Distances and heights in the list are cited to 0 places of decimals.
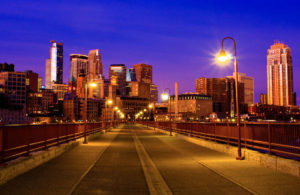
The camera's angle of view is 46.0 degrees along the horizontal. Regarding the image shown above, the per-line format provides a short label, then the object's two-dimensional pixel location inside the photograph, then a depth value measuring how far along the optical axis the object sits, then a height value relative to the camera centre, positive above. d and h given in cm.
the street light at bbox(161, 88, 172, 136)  5284 +318
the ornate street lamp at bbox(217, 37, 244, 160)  1669 +280
